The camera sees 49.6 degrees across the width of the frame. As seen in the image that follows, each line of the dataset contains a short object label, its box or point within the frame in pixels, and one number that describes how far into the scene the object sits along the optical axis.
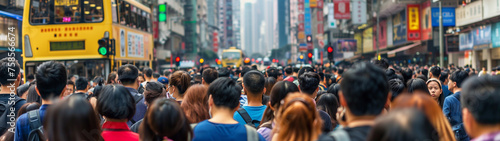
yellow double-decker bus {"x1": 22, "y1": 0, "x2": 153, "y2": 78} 16.41
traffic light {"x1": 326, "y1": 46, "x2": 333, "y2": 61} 20.06
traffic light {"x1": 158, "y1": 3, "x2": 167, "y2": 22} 27.39
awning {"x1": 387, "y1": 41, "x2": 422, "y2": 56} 38.58
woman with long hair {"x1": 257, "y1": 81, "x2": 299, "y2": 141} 4.79
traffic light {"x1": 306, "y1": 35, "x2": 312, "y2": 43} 28.60
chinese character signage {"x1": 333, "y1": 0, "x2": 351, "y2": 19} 46.97
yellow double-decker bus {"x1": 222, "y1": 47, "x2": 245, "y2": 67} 57.91
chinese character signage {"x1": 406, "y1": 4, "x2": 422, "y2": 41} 37.53
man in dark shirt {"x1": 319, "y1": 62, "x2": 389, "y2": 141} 2.98
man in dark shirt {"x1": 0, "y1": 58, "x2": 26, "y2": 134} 5.90
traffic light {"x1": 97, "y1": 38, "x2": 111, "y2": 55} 14.40
